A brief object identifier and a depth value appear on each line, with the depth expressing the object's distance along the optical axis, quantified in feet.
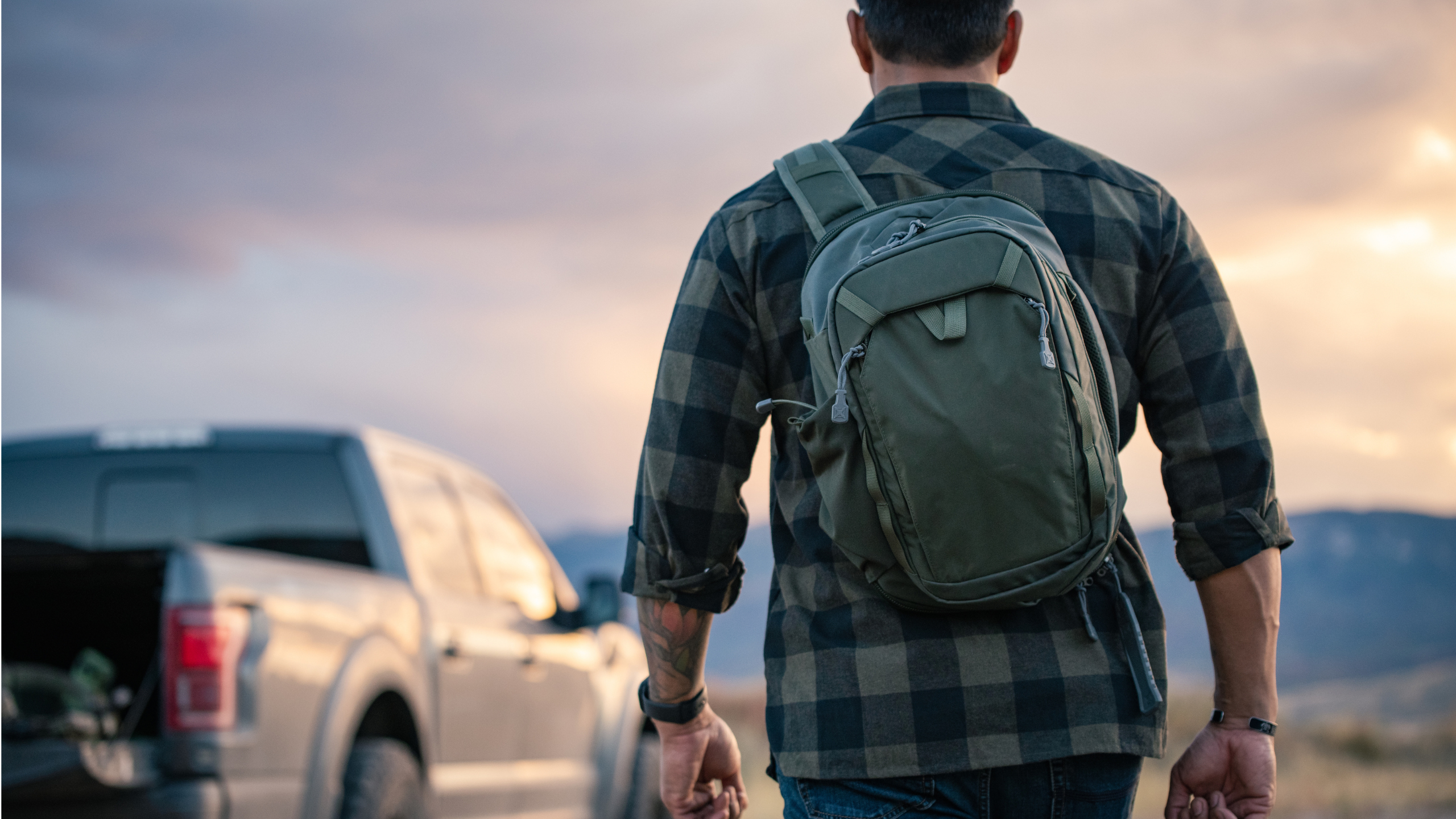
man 5.38
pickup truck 11.00
